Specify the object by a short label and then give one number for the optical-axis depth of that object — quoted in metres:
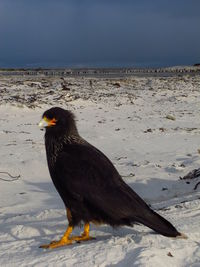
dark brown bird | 3.97
